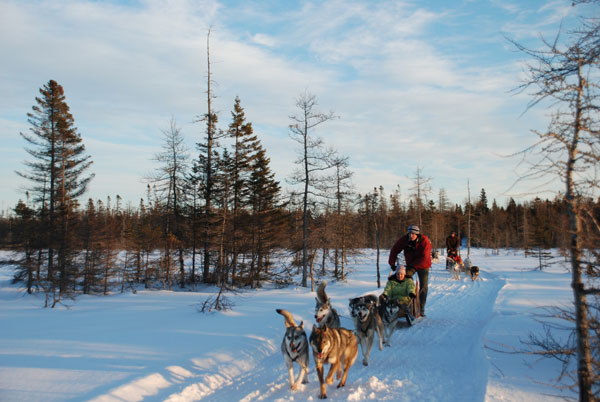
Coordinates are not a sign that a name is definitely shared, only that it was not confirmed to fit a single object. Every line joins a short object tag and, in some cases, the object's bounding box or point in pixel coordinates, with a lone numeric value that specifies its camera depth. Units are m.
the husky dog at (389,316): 7.86
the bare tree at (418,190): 34.62
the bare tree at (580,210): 3.59
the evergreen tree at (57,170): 27.10
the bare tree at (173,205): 27.94
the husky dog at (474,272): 20.16
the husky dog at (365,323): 6.71
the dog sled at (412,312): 9.09
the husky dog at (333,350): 5.22
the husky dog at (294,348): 5.48
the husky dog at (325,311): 7.20
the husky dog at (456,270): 21.16
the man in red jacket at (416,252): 9.39
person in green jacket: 8.73
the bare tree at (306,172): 22.08
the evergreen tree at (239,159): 27.22
